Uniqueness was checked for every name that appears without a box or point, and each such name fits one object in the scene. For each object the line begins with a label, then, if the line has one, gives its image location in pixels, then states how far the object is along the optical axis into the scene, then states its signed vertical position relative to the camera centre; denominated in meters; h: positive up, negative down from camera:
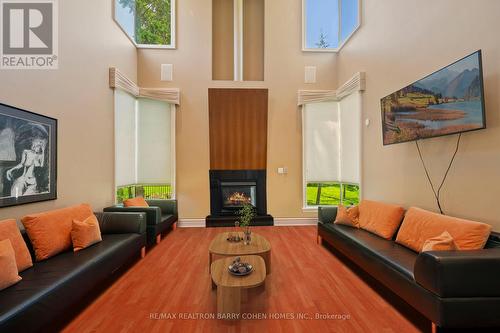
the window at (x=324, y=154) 5.57 +0.33
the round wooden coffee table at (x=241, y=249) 2.82 -0.98
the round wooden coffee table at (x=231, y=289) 2.05 -1.03
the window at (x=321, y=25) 5.66 +3.41
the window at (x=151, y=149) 5.32 +0.48
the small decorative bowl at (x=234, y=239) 3.23 -0.95
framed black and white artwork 2.43 +0.17
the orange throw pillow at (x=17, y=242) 2.13 -0.64
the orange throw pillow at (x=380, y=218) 3.14 -0.70
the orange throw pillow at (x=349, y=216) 3.82 -0.79
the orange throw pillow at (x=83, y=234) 2.75 -0.74
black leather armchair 3.97 -0.89
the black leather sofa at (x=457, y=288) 1.69 -0.88
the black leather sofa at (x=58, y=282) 1.61 -0.92
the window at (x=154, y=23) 5.48 +3.38
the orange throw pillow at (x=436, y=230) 2.09 -0.62
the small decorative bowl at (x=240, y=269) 2.23 -0.94
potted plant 3.20 -0.79
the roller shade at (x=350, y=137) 4.72 +0.64
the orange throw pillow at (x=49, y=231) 2.45 -0.64
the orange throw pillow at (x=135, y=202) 4.37 -0.60
